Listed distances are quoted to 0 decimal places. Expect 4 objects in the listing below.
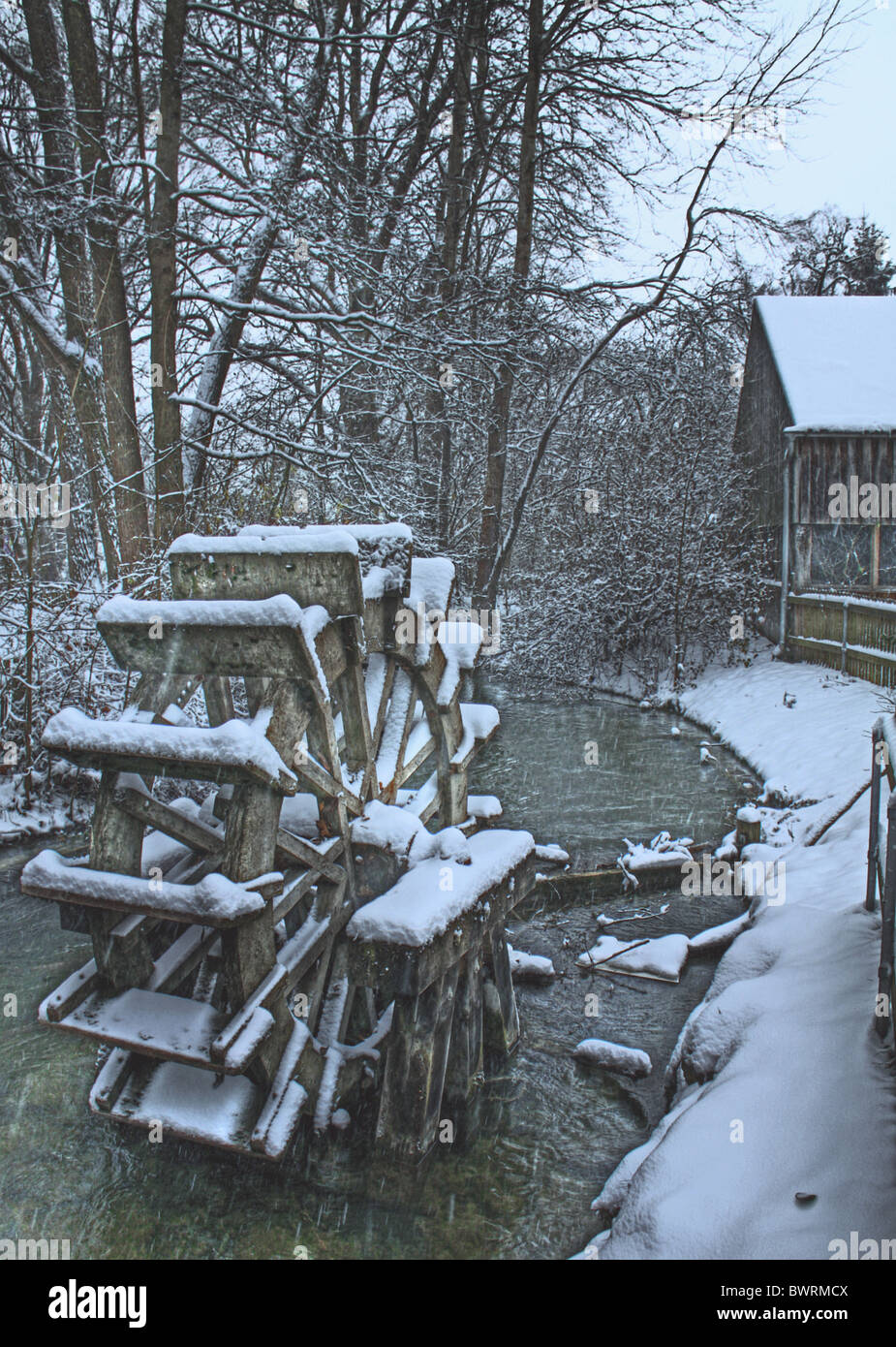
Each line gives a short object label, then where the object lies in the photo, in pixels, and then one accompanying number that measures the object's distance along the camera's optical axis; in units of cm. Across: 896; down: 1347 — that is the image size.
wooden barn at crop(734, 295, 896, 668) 1511
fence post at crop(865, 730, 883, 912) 470
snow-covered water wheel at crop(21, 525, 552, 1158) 359
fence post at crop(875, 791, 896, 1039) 342
